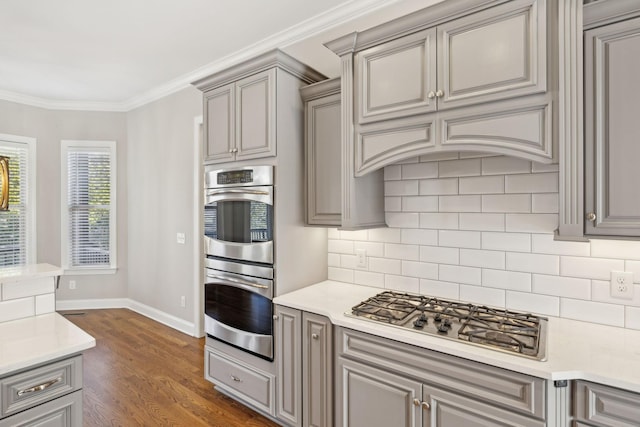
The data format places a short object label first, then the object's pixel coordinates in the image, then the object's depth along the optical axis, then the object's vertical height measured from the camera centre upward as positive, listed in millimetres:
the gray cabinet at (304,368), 1966 -930
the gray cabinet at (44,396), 1321 -739
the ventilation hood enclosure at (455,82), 1494 +640
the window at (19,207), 4324 +69
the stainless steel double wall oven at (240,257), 2273 -312
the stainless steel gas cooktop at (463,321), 1468 -546
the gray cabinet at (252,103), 2264 +759
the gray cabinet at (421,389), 1354 -788
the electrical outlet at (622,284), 1636 -346
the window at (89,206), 4719 +88
